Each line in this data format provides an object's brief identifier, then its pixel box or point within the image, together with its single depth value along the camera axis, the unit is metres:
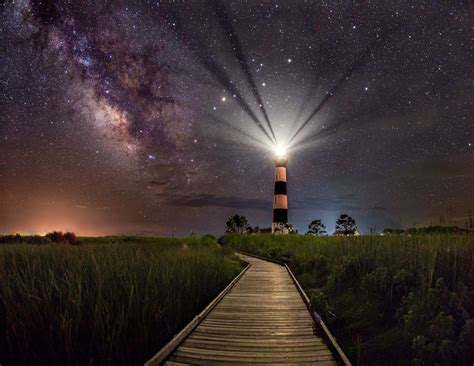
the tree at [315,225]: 84.44
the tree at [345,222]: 83.18
